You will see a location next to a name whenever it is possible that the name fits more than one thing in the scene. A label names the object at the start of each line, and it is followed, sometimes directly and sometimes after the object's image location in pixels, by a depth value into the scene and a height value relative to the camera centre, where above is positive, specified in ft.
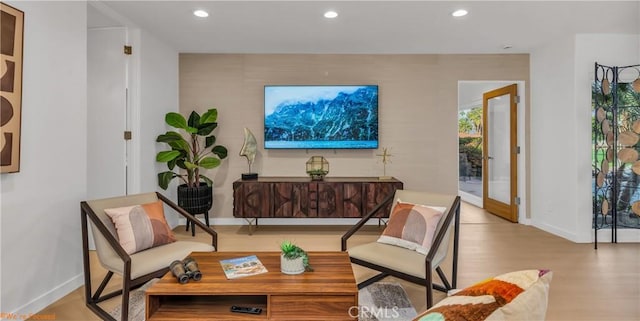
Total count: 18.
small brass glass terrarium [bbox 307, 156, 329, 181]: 14.43 -0.13
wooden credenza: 13.87 -1.45
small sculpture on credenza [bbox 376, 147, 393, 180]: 15.42 +0.19
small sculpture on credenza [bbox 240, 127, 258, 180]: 14.43 +0.70
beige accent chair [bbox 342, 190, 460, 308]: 7.09 -2.20
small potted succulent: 6.41 -1.91
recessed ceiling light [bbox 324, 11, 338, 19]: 10.82 +5.06
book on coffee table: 6.34 -2.10
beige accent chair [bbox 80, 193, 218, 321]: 6.87 -2.13
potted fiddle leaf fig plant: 13.28 +0.25
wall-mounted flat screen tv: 15.24 +2.37
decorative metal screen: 12.39 +0.62
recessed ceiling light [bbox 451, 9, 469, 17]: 10.69 +5.03
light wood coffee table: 5.59 -2.35
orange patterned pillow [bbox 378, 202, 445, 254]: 8.02 -1.60
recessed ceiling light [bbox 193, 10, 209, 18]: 10.72 +5.07
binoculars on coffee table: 5.92 -1.99
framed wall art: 6.51 +1.65
